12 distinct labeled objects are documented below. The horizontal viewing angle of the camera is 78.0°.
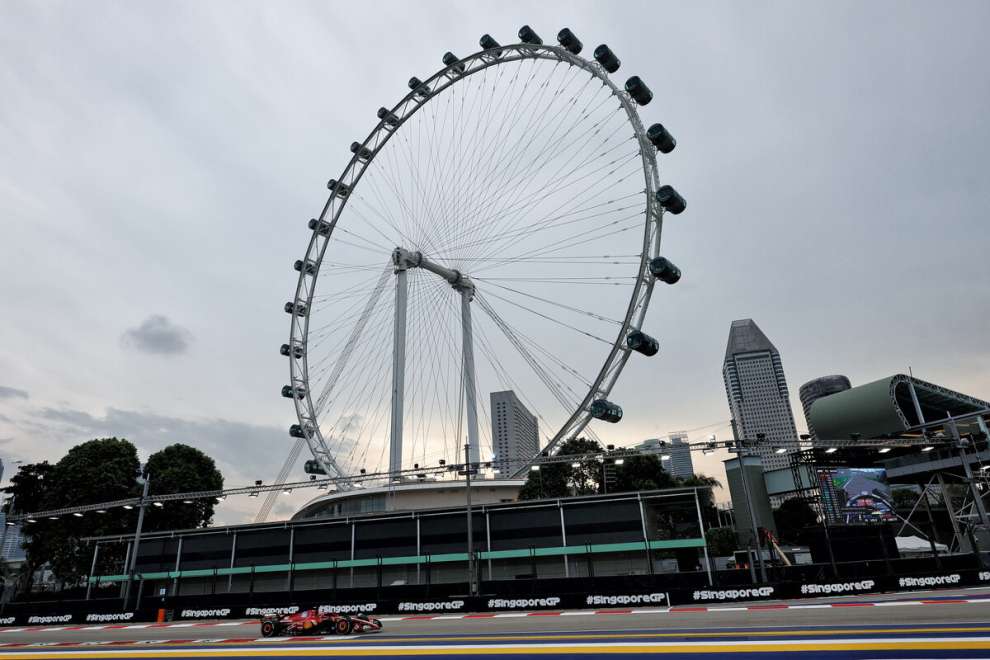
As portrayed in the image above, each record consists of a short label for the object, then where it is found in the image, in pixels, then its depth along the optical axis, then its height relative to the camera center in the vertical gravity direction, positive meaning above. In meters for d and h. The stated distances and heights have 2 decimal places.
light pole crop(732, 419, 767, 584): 32.67 +3.19
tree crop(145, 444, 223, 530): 71.81 +12.18
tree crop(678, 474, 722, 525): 81.36 +10.23
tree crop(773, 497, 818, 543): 96.62 +6.40
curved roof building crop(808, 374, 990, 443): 65.48 +15.75
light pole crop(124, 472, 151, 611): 42.59 +6.03
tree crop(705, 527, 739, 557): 88.81 +3.09
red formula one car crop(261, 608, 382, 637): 24.14 -1.50
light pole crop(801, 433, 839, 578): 36.12 +4.26
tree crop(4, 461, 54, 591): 68.53 +11.19
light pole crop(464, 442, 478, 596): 35.45 +0.96
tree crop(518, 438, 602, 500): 70.50 +10.15
